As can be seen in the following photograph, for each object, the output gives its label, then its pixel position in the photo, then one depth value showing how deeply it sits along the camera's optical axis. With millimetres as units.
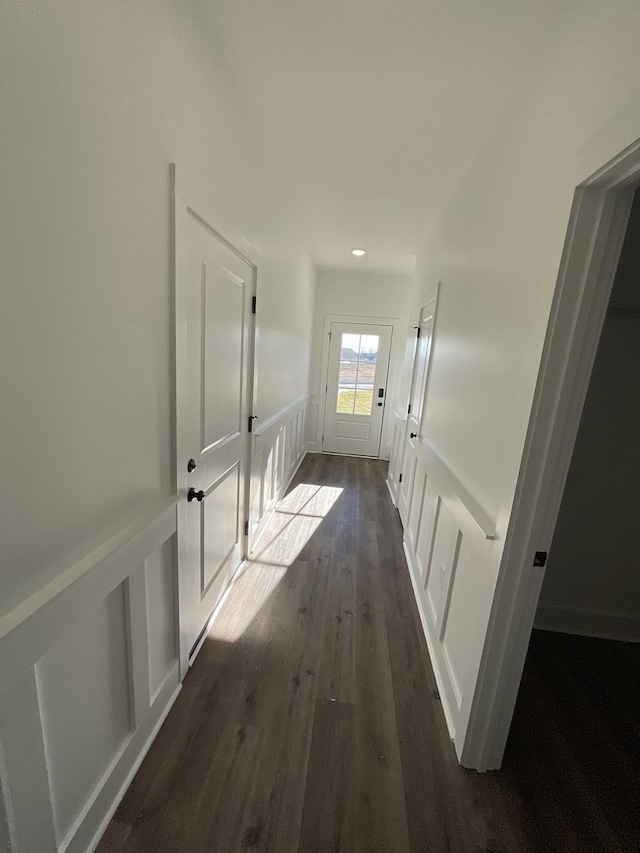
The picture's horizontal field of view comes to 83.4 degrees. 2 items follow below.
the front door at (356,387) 5184
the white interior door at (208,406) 1365
